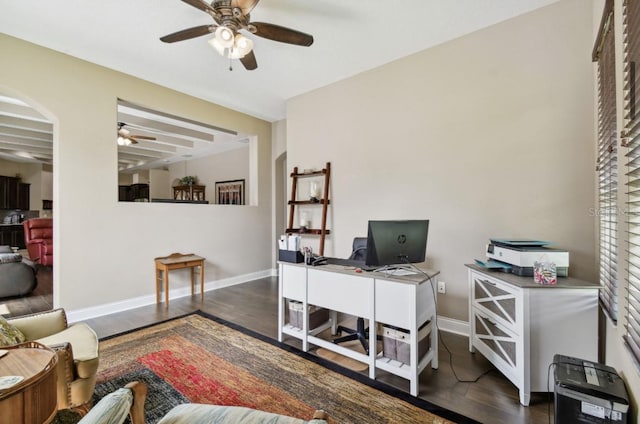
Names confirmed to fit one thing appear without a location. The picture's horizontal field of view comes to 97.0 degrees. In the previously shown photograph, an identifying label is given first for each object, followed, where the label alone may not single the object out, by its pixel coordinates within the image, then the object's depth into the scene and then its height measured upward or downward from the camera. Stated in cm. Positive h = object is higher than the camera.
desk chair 243 -107
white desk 191 -69
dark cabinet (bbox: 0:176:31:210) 809 +54
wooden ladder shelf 390 +13
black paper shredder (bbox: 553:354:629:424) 117 -81
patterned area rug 174 -122
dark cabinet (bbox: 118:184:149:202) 968 +69
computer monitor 202 -23
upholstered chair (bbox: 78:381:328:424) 84 -72
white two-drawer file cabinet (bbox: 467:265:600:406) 175 -74
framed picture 674 +47
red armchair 568 -52
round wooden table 98 -65
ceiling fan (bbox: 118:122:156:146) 488 +132
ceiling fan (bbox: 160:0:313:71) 217 +152
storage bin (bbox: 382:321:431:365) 199 -96
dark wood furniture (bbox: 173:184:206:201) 769 +55
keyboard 226 -45
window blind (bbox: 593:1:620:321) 159 +28
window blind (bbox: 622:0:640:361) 112 +18
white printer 197 -33
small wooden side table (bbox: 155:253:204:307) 367 -73
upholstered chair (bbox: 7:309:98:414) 154 -83
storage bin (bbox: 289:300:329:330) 259 -97
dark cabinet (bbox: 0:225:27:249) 801 -68
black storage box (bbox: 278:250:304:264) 254 -41
